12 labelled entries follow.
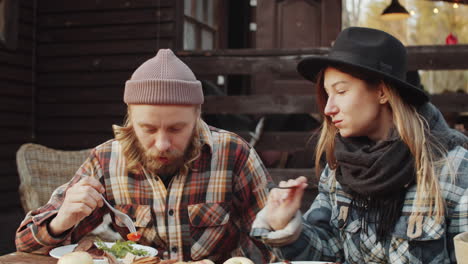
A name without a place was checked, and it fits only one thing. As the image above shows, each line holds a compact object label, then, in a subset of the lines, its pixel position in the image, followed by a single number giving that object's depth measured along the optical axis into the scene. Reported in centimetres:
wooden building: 684
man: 234
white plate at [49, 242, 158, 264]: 209
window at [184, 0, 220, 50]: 738
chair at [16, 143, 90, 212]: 409
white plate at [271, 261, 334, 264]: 193
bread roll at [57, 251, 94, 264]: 182
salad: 199
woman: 212
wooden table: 218
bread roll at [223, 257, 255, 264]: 185
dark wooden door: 745
